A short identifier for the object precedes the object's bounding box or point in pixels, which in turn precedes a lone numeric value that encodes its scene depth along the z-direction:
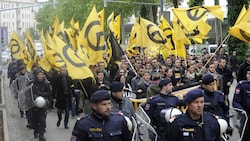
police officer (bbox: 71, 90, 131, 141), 5.35
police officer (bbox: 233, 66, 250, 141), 8.54
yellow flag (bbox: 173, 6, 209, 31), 16.66
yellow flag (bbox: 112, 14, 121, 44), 19.16
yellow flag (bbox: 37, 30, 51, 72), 18.14
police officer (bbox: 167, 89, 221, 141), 5.34
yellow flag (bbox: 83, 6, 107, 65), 12.89
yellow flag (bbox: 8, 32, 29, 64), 21.31
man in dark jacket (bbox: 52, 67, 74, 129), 13.69
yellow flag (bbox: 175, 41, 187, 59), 17.53
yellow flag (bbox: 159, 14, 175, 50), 18.65
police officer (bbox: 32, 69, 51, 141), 12.12
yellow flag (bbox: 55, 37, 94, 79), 11.31
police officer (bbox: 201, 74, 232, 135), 7.79
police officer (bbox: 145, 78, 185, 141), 8.11
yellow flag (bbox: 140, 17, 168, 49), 17.28
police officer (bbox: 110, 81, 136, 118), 7.50
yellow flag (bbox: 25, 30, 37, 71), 19.05
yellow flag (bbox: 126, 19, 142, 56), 18.03
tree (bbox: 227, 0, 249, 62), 27.78
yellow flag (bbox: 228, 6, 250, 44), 12.54
